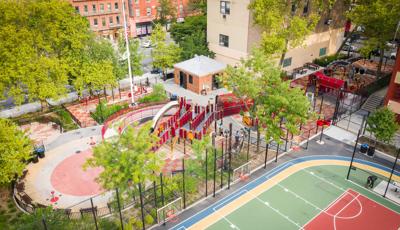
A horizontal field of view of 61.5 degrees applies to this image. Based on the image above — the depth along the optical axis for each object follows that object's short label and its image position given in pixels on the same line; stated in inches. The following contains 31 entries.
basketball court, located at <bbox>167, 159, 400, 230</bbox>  959.0
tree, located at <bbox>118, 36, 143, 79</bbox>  1795.0
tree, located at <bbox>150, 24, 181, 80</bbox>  1905.8
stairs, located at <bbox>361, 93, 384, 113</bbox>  1601.9
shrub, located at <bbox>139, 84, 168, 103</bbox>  1643.7
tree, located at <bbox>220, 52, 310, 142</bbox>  1102.4
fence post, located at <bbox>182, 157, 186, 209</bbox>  980.4
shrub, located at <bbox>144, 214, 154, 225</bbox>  942.4
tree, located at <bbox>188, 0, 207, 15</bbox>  2497.5
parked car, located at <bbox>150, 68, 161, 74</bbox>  2105.9
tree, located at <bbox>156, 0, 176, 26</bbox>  2901.1
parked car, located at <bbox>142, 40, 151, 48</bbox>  2677.2
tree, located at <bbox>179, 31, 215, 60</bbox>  1973.4
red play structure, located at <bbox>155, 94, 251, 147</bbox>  1314.0
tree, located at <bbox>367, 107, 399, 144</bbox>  1224.8
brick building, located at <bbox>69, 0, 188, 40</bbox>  2674.7
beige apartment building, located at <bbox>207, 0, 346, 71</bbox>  1812.3
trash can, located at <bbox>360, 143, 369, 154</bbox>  1277.1
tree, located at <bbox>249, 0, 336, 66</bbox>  1649.9
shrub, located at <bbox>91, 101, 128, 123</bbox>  1526.8
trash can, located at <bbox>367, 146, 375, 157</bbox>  1249.9
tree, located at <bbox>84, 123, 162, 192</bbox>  793.6
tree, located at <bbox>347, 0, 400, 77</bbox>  1561.3
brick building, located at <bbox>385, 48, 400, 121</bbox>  1392.7
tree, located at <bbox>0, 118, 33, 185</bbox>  958.4
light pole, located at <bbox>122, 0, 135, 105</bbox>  1502.2
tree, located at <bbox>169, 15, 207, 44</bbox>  2120.7
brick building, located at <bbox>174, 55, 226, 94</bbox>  1766.7
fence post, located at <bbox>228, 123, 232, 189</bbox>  1080.8
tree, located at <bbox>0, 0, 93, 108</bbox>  1362.0
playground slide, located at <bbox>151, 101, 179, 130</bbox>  1346.7
